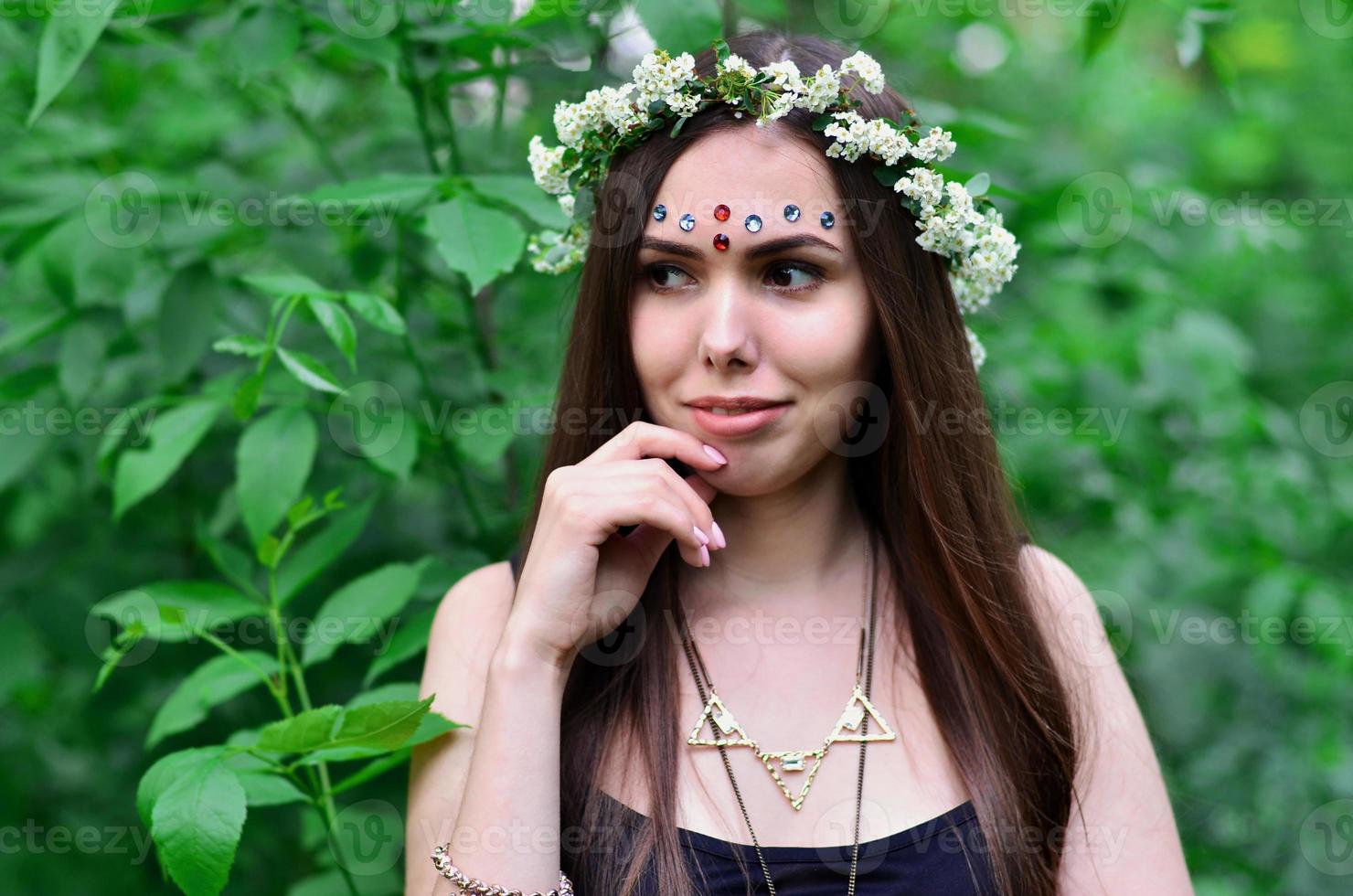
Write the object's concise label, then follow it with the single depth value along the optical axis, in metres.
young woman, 1.04
